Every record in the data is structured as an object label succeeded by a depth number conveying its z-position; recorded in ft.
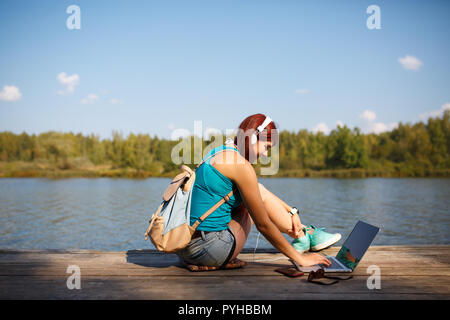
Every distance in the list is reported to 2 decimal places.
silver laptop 7.65
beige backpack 7.43
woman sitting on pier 7.15
